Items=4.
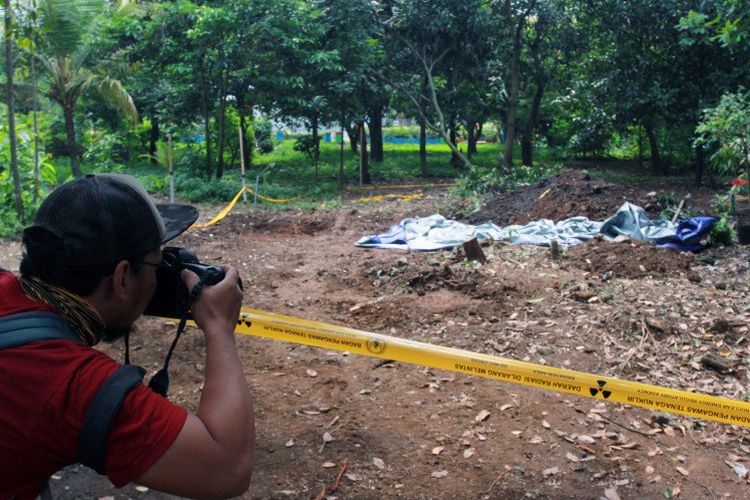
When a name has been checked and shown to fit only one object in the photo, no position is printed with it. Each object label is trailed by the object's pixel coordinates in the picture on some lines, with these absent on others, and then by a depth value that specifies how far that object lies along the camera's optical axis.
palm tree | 12.23
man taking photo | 1.25
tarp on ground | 8.88
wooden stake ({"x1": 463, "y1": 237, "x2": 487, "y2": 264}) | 7.45
